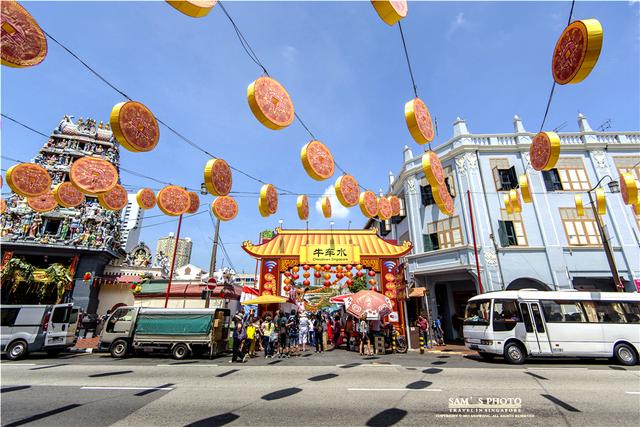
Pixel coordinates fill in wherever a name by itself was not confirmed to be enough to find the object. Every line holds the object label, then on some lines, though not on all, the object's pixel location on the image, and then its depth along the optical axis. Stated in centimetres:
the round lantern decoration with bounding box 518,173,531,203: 1375
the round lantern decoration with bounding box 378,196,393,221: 1395
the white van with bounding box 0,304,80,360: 1212
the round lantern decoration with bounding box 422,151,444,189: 855
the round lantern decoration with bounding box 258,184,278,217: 1144
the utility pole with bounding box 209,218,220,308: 1763
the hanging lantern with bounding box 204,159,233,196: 856
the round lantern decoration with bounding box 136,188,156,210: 1214
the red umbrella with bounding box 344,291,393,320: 1358
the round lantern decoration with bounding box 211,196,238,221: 1330
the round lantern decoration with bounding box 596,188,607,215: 1470
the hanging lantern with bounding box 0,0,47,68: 475
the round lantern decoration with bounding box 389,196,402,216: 1620
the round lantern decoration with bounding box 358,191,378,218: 1312
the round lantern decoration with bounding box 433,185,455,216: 951
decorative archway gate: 1806
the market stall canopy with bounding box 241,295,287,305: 1620
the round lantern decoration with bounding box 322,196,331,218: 1422
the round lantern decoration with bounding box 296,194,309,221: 1366
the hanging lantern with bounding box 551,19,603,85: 474
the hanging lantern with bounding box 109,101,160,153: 607
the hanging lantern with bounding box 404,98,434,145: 659
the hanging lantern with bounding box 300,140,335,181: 823
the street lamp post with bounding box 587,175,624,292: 1338
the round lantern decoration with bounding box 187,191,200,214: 1374
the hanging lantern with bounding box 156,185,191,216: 1155
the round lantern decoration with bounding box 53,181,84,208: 1113
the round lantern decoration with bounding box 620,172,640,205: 1134
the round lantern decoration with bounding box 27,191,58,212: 1217
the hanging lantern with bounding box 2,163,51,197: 927
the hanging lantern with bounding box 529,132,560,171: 766
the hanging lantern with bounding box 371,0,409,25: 468
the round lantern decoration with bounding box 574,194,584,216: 1627
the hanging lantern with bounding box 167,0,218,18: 389
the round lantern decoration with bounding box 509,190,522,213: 1583
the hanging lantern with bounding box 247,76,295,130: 569
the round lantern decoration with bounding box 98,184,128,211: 1121
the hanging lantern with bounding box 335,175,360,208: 1098
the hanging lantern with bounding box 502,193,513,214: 1618
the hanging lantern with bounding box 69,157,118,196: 809
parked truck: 1226
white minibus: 1088
